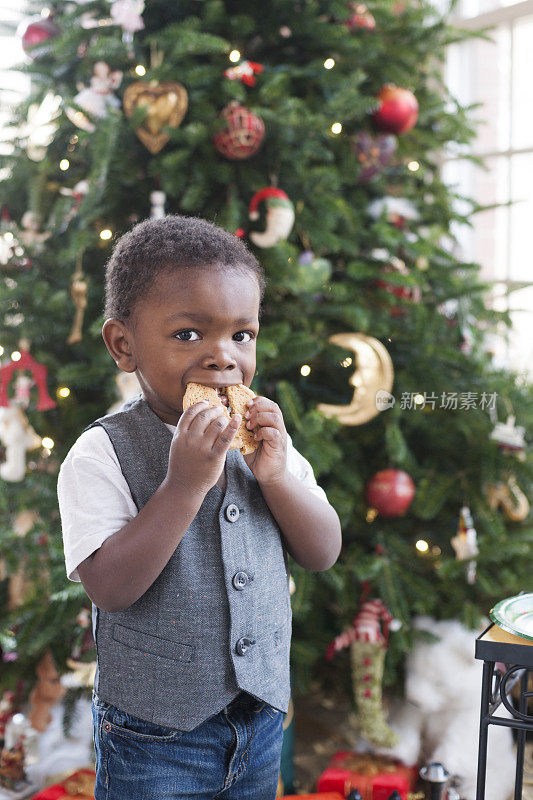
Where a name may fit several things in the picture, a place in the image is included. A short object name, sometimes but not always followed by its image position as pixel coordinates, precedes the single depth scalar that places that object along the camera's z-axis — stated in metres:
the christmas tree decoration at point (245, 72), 1.52
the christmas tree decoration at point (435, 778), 1.37
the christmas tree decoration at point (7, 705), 1.69
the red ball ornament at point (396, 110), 1.74
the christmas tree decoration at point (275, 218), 1.47
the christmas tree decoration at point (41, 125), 1.72
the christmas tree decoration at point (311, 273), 1.51
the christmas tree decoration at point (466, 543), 1.60
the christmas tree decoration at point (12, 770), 1.59
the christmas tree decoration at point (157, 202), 1.49
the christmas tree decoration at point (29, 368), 1.56
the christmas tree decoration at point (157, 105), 1.48
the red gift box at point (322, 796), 1.36
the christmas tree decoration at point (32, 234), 1.72
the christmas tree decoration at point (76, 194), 1.60
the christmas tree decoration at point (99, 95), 1.54
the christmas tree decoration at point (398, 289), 1.74
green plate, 0.82
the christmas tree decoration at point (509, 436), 1.63
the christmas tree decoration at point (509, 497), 1.67
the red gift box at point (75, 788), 1.39
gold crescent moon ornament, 1.56
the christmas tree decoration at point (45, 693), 1.62
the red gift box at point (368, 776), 1.43
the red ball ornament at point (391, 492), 1.63
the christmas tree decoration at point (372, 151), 1.74
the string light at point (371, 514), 1.76
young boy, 0.74
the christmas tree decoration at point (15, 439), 1.63
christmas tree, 1.51
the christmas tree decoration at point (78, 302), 1.55
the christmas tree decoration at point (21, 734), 1.60
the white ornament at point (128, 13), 1.48
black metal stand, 0.80
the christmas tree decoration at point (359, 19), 1.75
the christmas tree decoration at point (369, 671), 1.58
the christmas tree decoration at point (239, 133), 1.47
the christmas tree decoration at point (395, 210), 1.82
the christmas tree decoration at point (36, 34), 1.67
